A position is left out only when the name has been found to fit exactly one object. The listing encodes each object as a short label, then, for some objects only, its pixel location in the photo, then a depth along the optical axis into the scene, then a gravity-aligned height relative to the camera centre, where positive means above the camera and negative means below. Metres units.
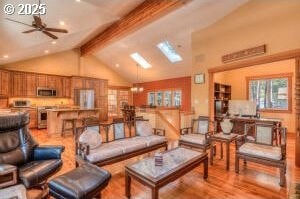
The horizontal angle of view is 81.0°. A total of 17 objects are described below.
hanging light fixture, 8.88 +1.03
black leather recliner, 2.33 -0.76
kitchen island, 6.08 -0.67
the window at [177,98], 9.45 +0.08
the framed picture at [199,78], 5.41 +0.66
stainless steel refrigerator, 8.73 +0.07
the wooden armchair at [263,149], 2.70 -0.83
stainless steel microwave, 7.72 +0.33
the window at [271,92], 6.63 +0.31
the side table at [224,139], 3.25 -0.79
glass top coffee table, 2.06 -0.91
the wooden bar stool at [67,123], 6.09 -0.89
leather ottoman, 1.74 -0.89
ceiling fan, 3.62 +1.62
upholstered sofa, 2.73 -0.82
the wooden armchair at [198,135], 3.52 -0.79
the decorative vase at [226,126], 3.77 -0.57
